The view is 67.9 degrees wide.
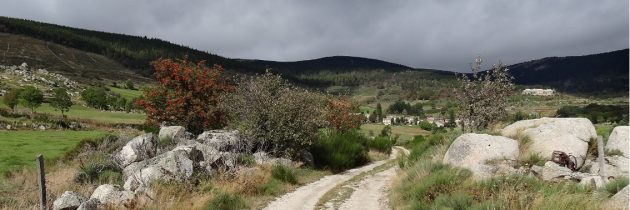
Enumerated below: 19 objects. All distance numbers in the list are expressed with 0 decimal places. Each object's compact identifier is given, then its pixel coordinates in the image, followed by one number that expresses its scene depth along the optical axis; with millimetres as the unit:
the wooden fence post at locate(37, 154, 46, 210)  13492
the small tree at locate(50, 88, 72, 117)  81500
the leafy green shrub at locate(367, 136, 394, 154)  46844
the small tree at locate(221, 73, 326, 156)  27969
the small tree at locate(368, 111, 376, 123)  173250
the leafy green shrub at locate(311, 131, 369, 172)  31031
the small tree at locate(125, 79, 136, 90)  180575
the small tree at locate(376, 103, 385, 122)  183638
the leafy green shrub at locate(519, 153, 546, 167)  17188
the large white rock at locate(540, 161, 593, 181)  15633
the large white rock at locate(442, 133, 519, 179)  17422
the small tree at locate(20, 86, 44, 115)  77500
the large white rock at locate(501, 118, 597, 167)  17719
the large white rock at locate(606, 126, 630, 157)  18234
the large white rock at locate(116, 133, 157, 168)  21188
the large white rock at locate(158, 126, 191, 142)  25812
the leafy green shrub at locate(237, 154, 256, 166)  24378
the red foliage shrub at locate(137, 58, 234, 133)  30531
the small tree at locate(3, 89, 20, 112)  79500
